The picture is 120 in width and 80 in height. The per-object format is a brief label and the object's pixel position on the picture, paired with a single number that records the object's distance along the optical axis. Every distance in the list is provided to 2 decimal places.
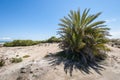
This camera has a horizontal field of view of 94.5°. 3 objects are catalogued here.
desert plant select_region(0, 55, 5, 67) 2.84
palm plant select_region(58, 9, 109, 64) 2.90
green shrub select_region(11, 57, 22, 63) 2.98
